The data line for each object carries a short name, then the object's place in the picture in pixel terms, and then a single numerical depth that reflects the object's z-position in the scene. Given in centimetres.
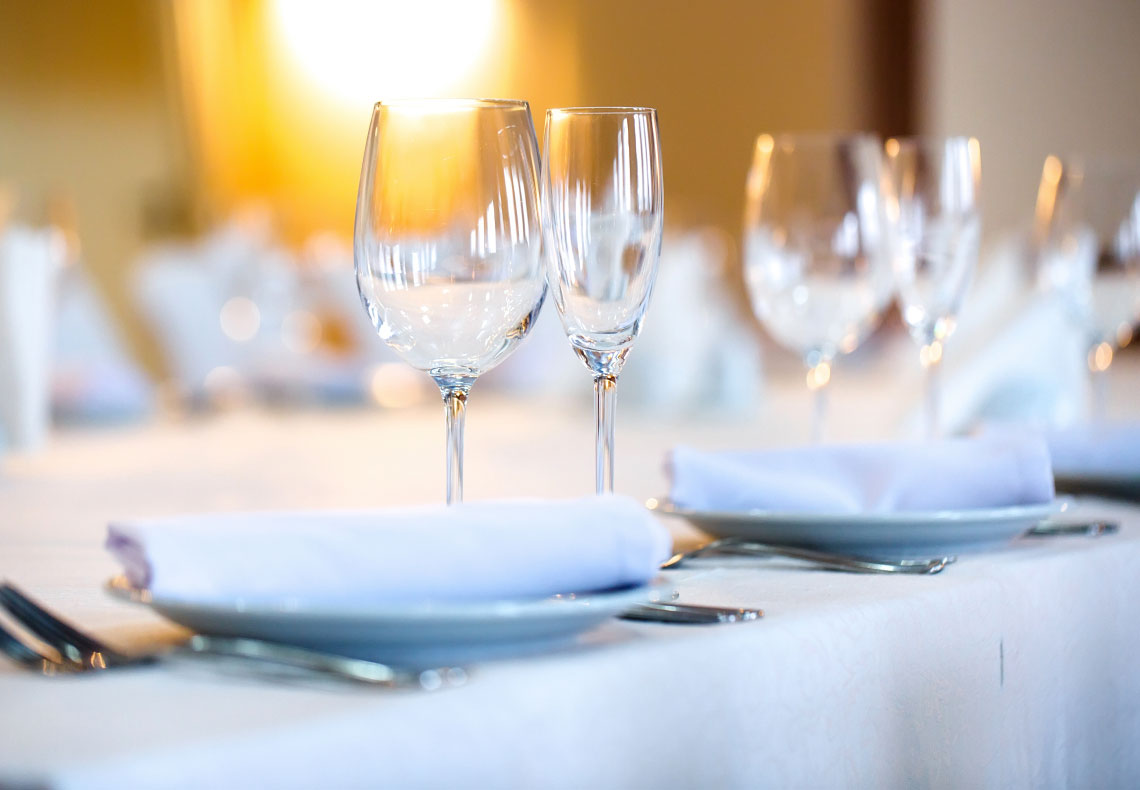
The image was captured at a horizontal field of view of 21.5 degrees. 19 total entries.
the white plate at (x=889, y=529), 136
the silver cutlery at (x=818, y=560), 133
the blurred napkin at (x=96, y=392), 250
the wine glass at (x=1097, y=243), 165
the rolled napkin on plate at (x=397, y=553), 117
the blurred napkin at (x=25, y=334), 191
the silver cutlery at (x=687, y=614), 123
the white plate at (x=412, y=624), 114
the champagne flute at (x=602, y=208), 129
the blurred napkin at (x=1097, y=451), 159
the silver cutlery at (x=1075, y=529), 144
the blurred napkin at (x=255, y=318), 273
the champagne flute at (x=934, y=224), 156
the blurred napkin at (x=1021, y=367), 213
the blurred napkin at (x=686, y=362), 245
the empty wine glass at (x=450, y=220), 127
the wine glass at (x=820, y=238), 159
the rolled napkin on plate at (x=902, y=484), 141
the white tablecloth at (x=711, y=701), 110
